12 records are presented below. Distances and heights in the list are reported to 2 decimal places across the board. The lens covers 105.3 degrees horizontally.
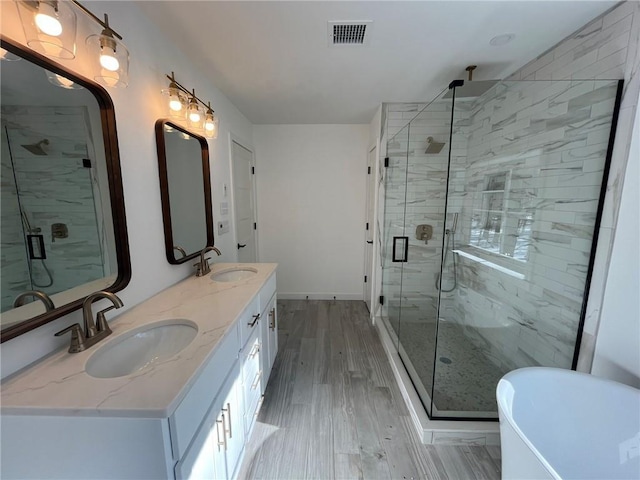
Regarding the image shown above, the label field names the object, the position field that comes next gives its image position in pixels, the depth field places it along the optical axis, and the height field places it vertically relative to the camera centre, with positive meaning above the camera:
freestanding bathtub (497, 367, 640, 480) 1.05 -0.98
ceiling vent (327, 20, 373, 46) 1.39 +1.02
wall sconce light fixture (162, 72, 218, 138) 1.46 +0.61
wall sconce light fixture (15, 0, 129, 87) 0.77 +0.58
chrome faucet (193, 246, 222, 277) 1.81 -0.46
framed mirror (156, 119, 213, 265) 1.48 +0.09
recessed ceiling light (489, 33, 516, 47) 1.49 +1.03
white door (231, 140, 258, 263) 2.67 +0.03
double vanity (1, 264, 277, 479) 0.67 -0.61
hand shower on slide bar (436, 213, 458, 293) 2.23 -0.40
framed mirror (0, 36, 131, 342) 0.76 +0.04
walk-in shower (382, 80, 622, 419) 1.51 -0.19
